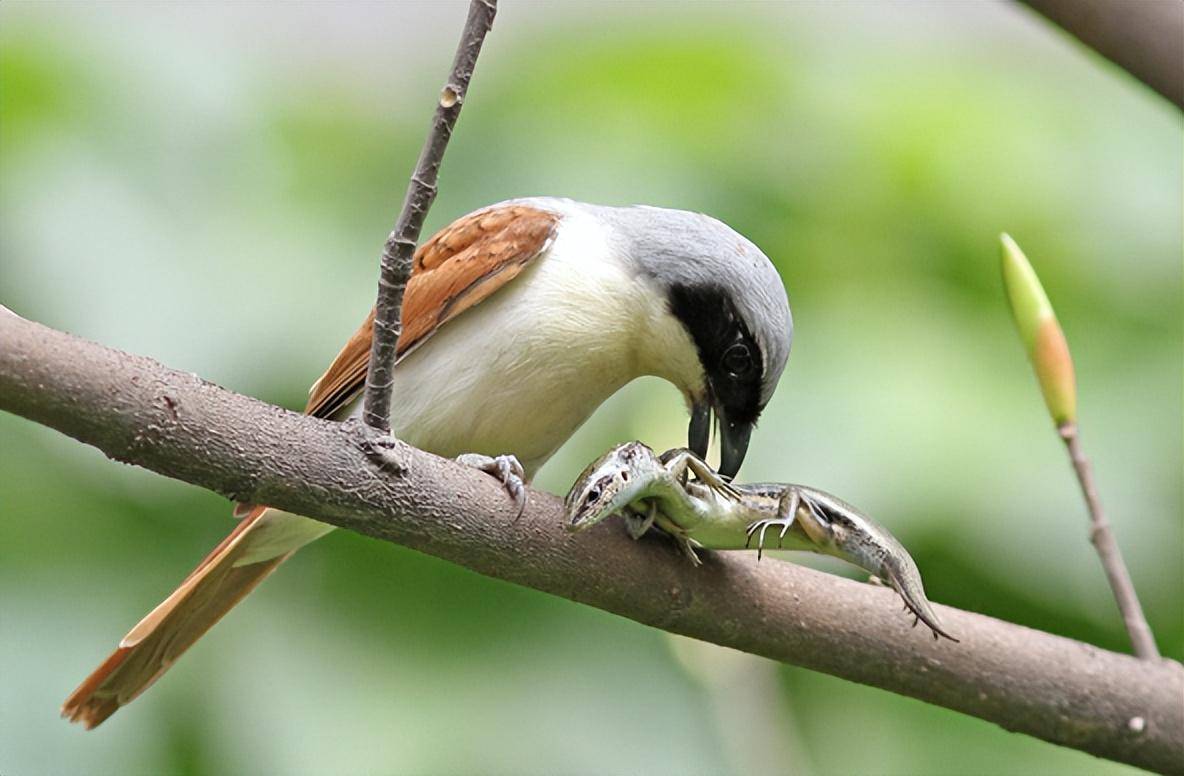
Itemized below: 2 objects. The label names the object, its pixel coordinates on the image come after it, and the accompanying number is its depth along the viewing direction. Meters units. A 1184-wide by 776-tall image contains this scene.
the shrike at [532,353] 6.35
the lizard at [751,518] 5.15
